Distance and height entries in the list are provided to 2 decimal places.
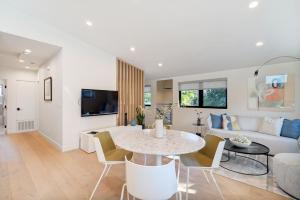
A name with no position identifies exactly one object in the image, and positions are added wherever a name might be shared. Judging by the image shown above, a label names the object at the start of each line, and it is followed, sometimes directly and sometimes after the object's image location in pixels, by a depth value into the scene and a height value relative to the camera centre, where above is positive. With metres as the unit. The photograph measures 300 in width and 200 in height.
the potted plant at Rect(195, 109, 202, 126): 5.10 -0.54
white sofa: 3.19 -0.86
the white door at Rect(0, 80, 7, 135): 5.39 -0.21
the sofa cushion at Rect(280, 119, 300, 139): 3.29 -0.64
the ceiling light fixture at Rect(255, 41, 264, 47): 3.21 +1.20
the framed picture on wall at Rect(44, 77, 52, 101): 4.33 +0.29
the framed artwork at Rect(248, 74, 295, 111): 3.82 +0.18
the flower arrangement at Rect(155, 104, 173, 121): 2.25 -0.19
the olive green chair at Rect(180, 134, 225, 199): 1.79 -0.77
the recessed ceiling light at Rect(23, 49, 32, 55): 3.87 +1.22
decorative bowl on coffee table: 2.80 -0.79
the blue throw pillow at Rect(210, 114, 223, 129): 4.32 -0.63
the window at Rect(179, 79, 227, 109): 4.98 +0.19
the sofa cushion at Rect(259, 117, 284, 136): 3.54 -0.63
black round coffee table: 2.62 -0.90
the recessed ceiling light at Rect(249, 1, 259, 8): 2.27 +1.45
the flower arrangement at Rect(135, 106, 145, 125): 5.37 -0.64
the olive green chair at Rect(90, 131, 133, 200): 1.89 -0.74
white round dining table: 1.54 -0.52
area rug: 2.26 -1.27
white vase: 2.06 -0.40
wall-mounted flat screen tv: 3.89 -0.09
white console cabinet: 3.55 -1.02
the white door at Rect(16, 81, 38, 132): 5.65 -0.29
